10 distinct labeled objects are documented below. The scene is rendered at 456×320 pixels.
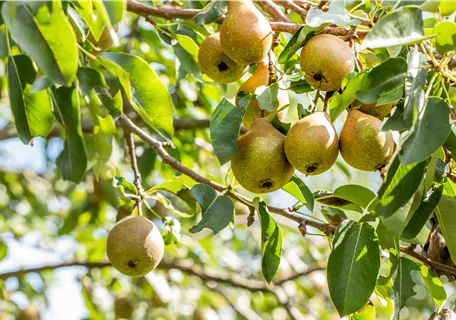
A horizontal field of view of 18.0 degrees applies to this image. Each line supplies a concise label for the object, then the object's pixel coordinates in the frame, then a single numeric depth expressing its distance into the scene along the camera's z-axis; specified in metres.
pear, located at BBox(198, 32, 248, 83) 1.34
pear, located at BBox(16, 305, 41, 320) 2.14
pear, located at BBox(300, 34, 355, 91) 1.22
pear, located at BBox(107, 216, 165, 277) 1.40
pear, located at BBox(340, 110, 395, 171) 1.20
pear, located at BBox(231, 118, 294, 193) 1.23
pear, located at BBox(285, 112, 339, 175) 1.20
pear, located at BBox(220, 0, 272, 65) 1.27
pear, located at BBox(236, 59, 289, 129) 1.33
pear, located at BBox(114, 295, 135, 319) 2.31
